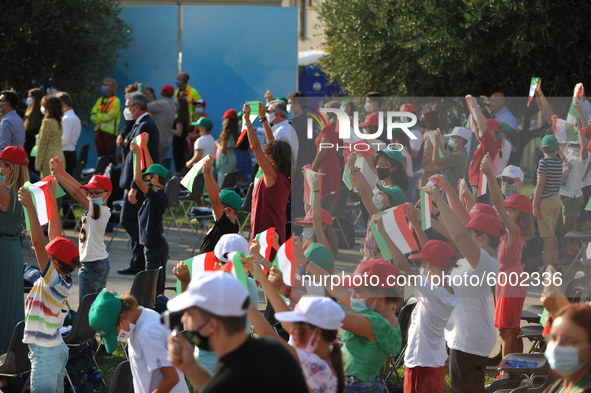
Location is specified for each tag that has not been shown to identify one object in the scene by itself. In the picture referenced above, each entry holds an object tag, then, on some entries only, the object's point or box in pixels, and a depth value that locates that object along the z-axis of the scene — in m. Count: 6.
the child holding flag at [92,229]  11.63
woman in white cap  5.69
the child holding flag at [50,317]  8.66
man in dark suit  15.54
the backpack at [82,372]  9.51
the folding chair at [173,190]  19.95
